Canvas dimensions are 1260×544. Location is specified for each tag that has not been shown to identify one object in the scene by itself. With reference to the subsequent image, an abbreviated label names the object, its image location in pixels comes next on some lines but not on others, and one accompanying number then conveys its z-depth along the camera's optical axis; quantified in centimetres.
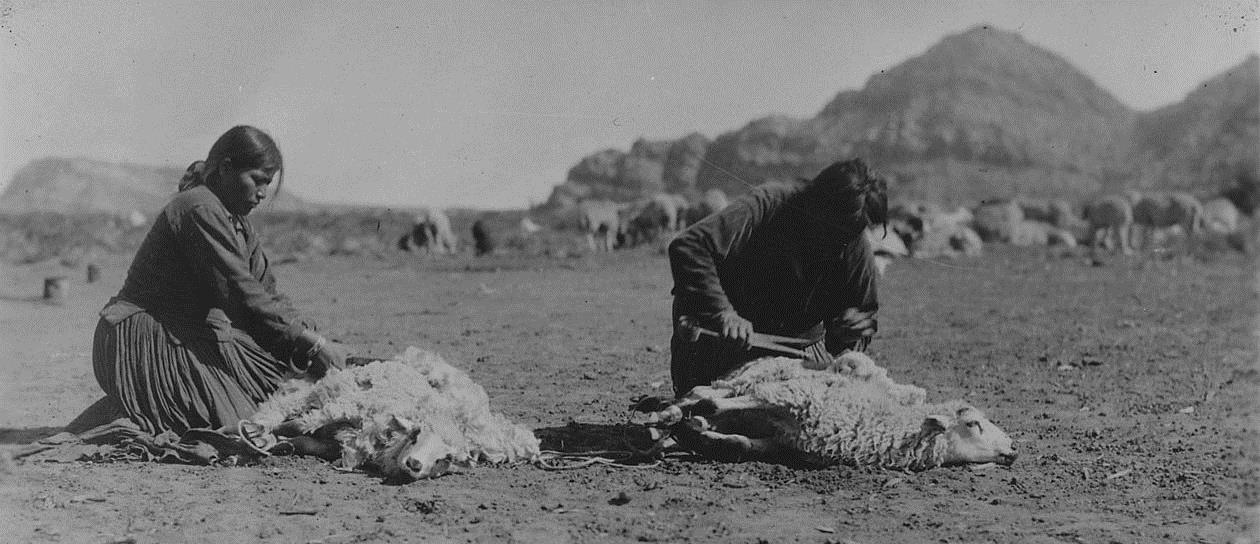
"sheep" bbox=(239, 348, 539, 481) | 496
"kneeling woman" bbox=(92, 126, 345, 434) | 529
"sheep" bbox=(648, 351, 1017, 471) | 523
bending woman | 555
